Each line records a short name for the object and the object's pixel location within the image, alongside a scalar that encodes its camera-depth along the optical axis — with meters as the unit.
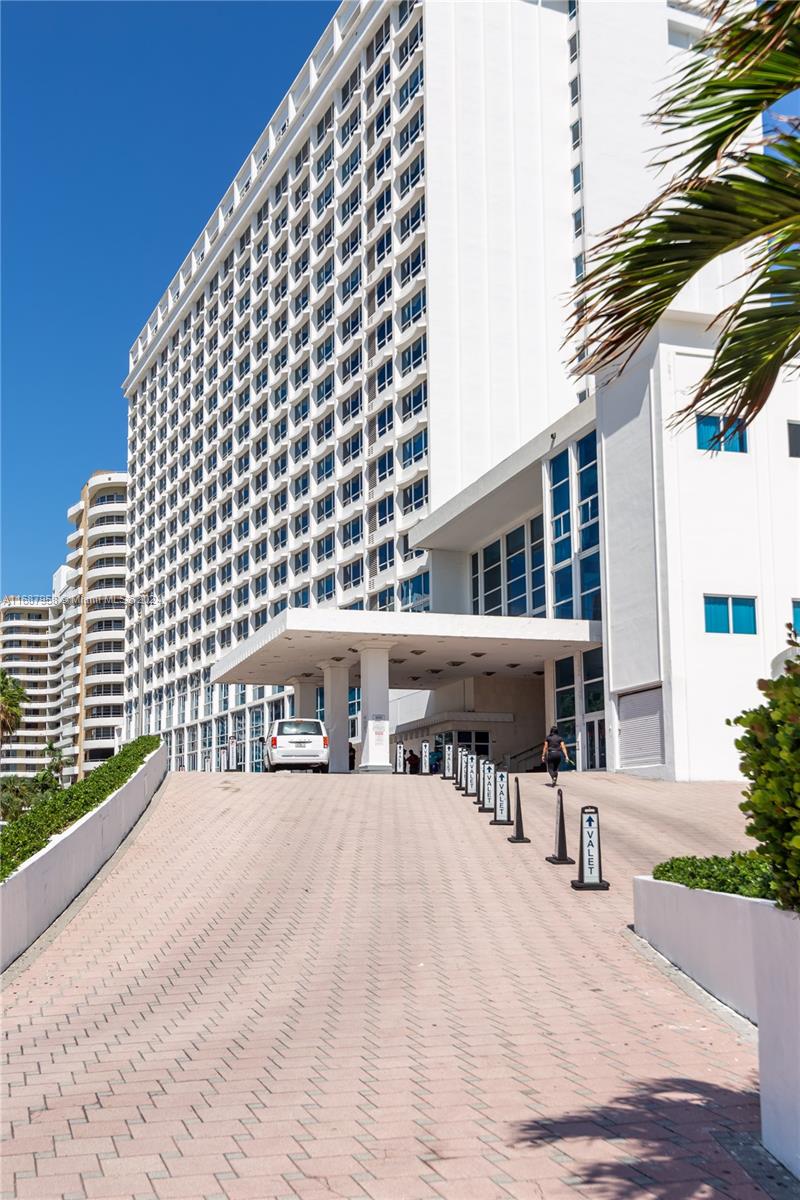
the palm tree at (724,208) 4.58
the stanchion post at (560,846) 15.29
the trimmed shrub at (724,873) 8.59
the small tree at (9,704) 73.88
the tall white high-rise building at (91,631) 108.00
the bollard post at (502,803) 19.30
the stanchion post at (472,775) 23.85
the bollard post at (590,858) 13.52
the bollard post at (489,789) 21.58
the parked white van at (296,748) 31.58
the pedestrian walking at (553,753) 26.06
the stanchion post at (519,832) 17.30
